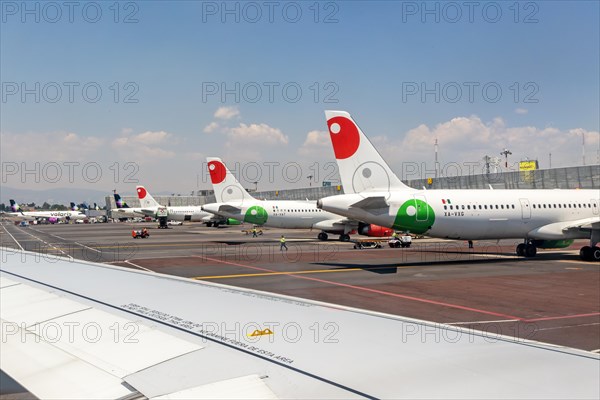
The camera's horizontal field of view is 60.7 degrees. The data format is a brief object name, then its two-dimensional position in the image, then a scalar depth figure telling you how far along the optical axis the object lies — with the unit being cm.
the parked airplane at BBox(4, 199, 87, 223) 16262
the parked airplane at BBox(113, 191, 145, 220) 11574
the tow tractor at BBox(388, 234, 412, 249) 4366
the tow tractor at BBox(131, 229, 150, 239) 6326
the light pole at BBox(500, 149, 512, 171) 11195
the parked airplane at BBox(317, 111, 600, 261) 2792
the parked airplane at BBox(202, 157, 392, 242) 5144
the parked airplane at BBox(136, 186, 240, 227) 9875
